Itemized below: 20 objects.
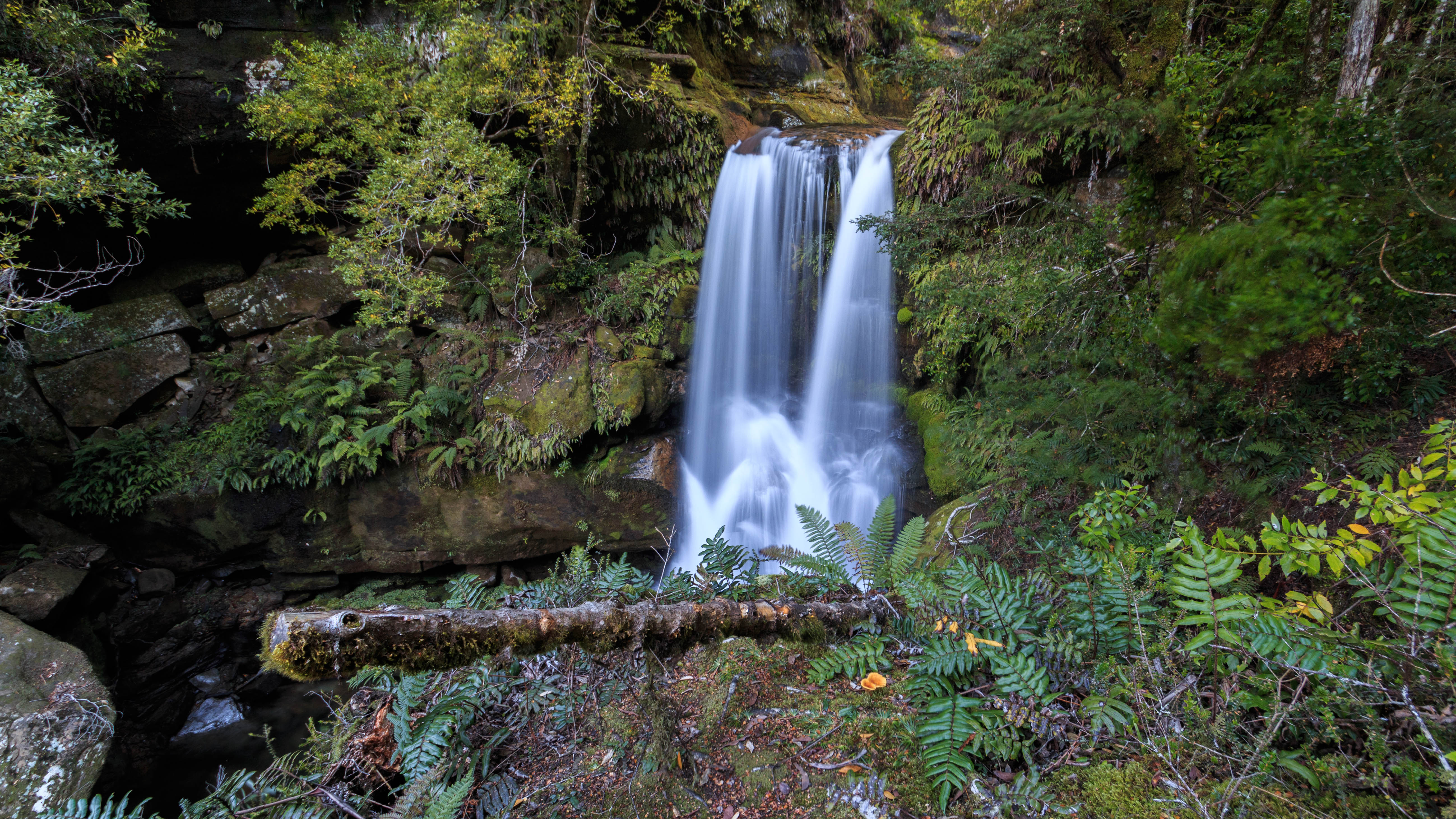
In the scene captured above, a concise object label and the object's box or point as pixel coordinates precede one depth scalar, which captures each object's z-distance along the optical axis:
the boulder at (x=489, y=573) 7.65
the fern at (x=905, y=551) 2.65
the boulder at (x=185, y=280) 8.29
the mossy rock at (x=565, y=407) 7.48
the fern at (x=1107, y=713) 1.64
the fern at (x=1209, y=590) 1.52
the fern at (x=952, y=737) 1.67
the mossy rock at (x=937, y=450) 5.88
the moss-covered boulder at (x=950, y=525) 4.71
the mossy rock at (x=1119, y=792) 1.46
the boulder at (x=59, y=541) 6.55
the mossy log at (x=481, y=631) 1.55
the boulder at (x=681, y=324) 8.18
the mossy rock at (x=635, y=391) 7.49
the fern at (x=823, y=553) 2.81
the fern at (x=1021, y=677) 1.77
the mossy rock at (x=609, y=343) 7.90
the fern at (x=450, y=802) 1.85
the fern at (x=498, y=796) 2.02
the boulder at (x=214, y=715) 6.37
